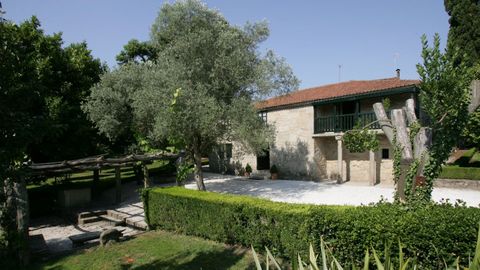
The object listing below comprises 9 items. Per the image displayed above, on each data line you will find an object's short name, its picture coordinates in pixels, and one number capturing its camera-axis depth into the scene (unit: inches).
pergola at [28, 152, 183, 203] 454.9
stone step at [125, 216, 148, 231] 529.1
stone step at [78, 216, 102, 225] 609.6
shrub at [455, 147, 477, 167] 806.8
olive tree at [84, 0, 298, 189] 596.7
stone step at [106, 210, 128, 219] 599.5
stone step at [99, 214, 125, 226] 573.3
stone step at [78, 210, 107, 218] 618.8
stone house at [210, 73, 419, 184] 780.6
